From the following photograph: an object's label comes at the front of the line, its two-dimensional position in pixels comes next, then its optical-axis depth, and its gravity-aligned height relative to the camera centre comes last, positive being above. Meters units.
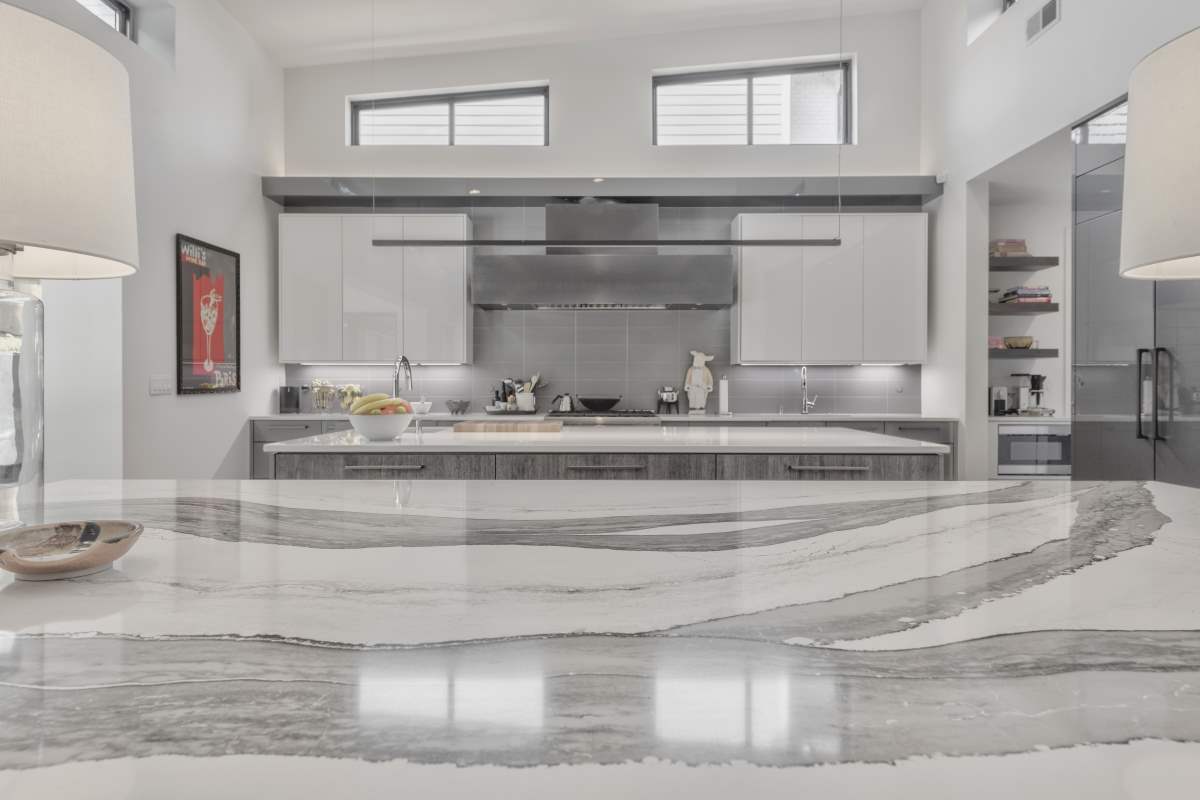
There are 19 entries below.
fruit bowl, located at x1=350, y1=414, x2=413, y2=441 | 2.49 -0.12
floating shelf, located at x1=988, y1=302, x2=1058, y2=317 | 4.71 +0.59
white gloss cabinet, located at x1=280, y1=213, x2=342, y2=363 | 4.98 +0.77
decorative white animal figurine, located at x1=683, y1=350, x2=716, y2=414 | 5.18 +0.07
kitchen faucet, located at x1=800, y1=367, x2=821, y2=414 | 5.21 -0.02
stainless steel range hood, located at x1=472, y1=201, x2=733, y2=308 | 4.85 +0.80
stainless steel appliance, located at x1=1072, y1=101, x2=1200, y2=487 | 2.83 +0.18
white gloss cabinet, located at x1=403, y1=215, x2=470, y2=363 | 4.96 +0.70
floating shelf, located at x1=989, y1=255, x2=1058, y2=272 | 4.66 +0.90
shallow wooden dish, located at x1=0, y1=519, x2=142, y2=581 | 0.74 -0.18
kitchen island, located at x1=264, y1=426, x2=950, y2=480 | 2.41 -0.24
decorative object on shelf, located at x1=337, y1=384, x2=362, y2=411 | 3.10 -0.01
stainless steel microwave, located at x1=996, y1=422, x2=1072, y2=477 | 4.54 -0.37
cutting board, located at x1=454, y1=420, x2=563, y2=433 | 2.92 -0.15
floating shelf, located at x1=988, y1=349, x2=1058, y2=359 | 4.63 +0.27
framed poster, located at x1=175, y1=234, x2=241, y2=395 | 3.86 +0.44
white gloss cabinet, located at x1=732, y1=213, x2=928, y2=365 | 4.91 +0.74
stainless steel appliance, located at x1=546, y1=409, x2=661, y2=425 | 4.24 -0.16
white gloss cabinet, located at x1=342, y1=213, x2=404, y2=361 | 4.99 +0.79
